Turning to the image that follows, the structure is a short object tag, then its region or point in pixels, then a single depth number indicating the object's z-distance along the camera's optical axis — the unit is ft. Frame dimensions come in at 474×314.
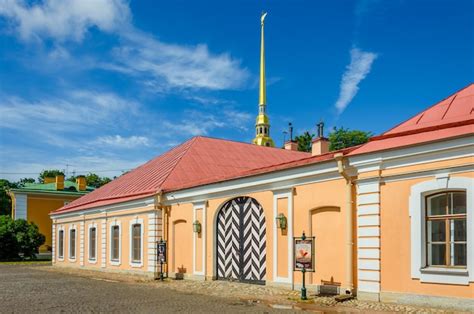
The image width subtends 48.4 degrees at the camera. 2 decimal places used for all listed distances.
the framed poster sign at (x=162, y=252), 58.65
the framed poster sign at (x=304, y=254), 39.55
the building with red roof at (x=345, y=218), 32.91
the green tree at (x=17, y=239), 111.65
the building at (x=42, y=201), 132.77
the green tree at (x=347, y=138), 156.87
